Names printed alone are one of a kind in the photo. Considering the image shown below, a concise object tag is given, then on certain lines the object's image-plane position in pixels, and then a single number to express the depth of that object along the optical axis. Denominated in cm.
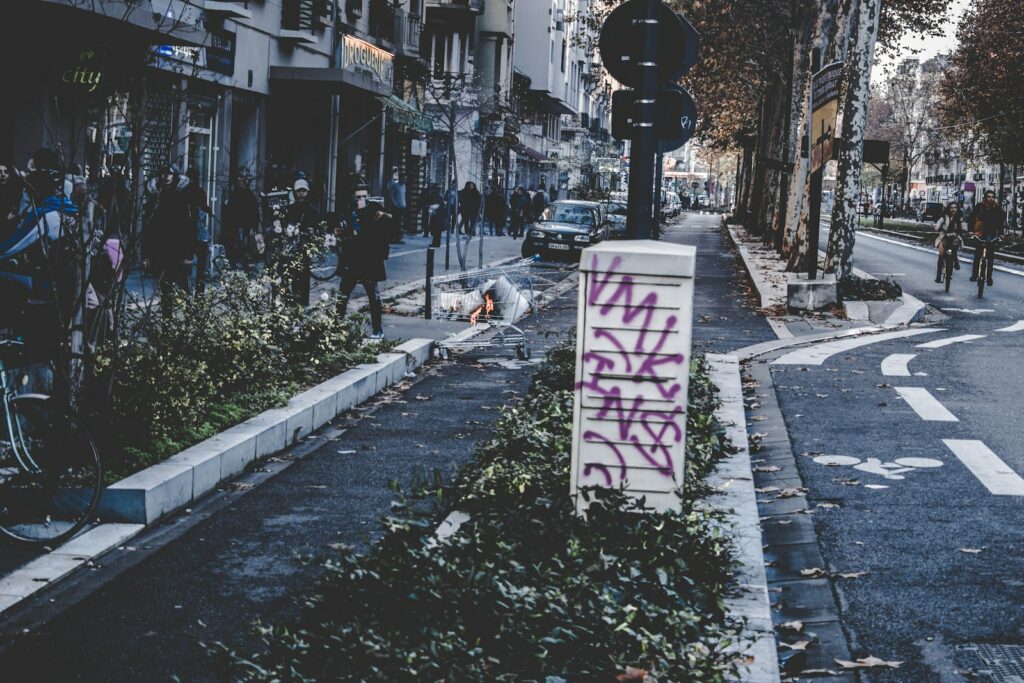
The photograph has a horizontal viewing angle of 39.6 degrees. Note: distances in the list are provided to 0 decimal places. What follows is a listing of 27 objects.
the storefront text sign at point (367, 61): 3462
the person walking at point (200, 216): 1697
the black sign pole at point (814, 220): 2195
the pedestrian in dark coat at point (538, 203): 5231
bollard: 1702
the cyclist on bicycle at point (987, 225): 2570
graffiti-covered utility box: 577
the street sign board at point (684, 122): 724
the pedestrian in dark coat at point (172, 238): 1619
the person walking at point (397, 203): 3719
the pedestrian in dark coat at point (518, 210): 4728
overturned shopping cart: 1537
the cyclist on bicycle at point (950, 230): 2561
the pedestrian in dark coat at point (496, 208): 4709
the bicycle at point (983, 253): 2570
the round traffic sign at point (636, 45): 698
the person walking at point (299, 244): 1322
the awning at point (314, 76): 3048
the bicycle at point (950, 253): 2642
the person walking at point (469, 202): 3856
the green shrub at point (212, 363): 809
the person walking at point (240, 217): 2161
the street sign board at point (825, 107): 1956
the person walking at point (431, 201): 4038
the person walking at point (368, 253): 1537
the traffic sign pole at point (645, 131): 684
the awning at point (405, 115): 3562
